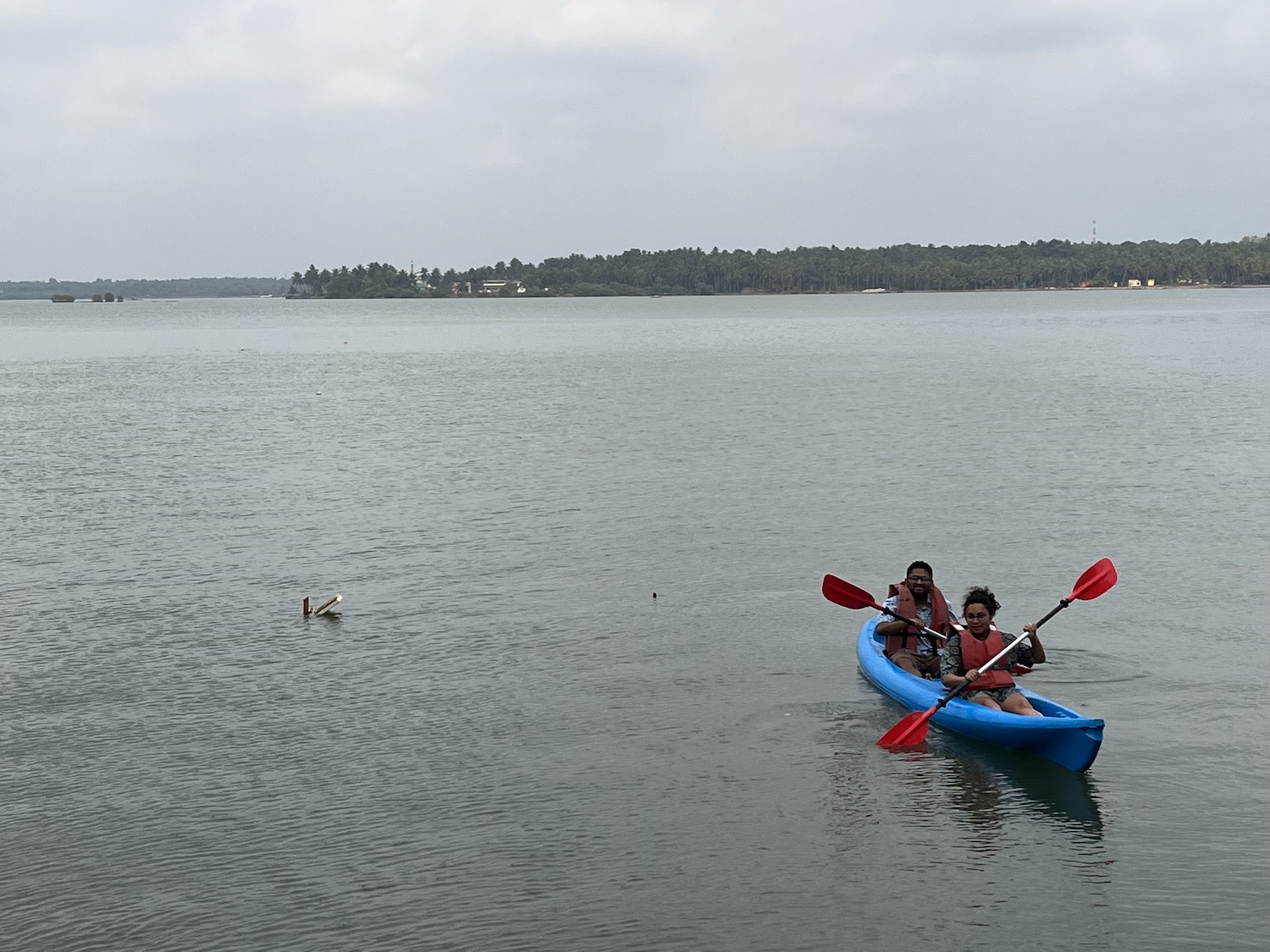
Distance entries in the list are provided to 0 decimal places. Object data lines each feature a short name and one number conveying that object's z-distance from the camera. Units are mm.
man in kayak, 13898
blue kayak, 11727
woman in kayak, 12594
